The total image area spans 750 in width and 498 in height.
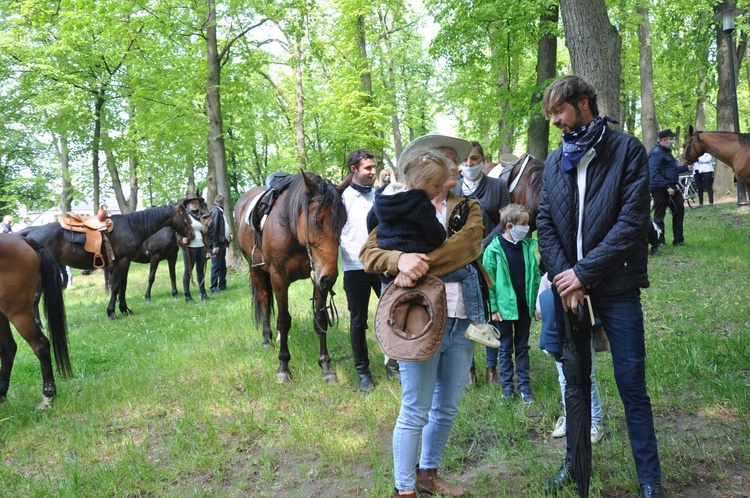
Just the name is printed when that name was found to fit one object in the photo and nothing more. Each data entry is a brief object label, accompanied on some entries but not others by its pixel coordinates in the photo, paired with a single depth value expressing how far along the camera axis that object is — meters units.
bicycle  20.69
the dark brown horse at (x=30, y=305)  5.91
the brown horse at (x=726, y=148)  9.23
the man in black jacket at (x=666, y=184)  10.81
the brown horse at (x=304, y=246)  5.48
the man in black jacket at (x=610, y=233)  2.89
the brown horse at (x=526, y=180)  6.62
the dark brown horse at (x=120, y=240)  11.10
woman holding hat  3.05
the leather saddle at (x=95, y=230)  11.16
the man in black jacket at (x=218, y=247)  13.79
